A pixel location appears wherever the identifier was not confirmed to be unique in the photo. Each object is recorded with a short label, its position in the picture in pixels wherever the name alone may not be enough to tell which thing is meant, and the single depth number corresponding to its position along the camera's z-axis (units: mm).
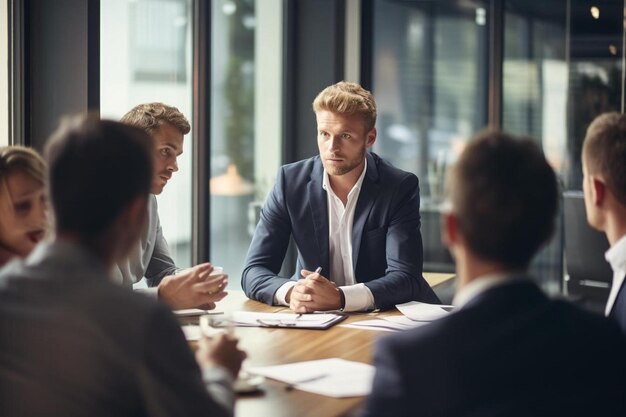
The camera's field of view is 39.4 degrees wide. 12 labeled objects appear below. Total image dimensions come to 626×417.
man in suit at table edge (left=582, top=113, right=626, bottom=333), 2270
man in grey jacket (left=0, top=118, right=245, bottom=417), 1411
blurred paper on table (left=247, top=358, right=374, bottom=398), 2037
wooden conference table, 1903
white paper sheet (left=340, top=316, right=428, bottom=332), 2823
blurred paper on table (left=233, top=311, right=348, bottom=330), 2799
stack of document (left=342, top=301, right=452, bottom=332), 2836
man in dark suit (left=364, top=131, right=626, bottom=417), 1424
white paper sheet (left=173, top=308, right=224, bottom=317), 2928
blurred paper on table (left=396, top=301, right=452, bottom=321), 2949
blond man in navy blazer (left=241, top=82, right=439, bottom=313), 3510
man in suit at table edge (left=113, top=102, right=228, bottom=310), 2896
